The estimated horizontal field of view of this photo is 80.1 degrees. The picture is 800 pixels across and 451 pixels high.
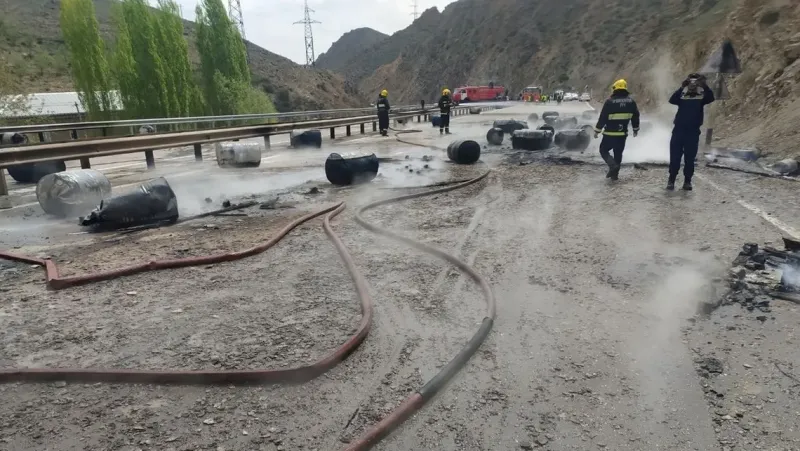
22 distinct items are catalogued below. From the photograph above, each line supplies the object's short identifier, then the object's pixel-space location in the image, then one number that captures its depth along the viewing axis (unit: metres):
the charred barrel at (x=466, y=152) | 11.00
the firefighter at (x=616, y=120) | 8.60
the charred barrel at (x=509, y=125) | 16.58
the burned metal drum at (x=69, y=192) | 6.32
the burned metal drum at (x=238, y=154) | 10.73
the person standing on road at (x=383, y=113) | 19.91
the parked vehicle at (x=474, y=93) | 62.78
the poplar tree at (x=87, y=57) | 26.77
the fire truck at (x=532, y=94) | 62.78
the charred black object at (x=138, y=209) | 5.70
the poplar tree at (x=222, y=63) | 35.03
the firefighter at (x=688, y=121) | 7.57
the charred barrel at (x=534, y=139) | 13.12
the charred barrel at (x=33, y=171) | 9.30
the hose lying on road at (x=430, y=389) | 2.19
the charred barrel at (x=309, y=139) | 15.48
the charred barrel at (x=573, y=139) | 12.87
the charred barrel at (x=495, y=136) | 15.04
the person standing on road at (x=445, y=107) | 19.32
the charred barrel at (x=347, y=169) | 8.46
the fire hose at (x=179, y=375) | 2.64
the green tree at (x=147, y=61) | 27.45
